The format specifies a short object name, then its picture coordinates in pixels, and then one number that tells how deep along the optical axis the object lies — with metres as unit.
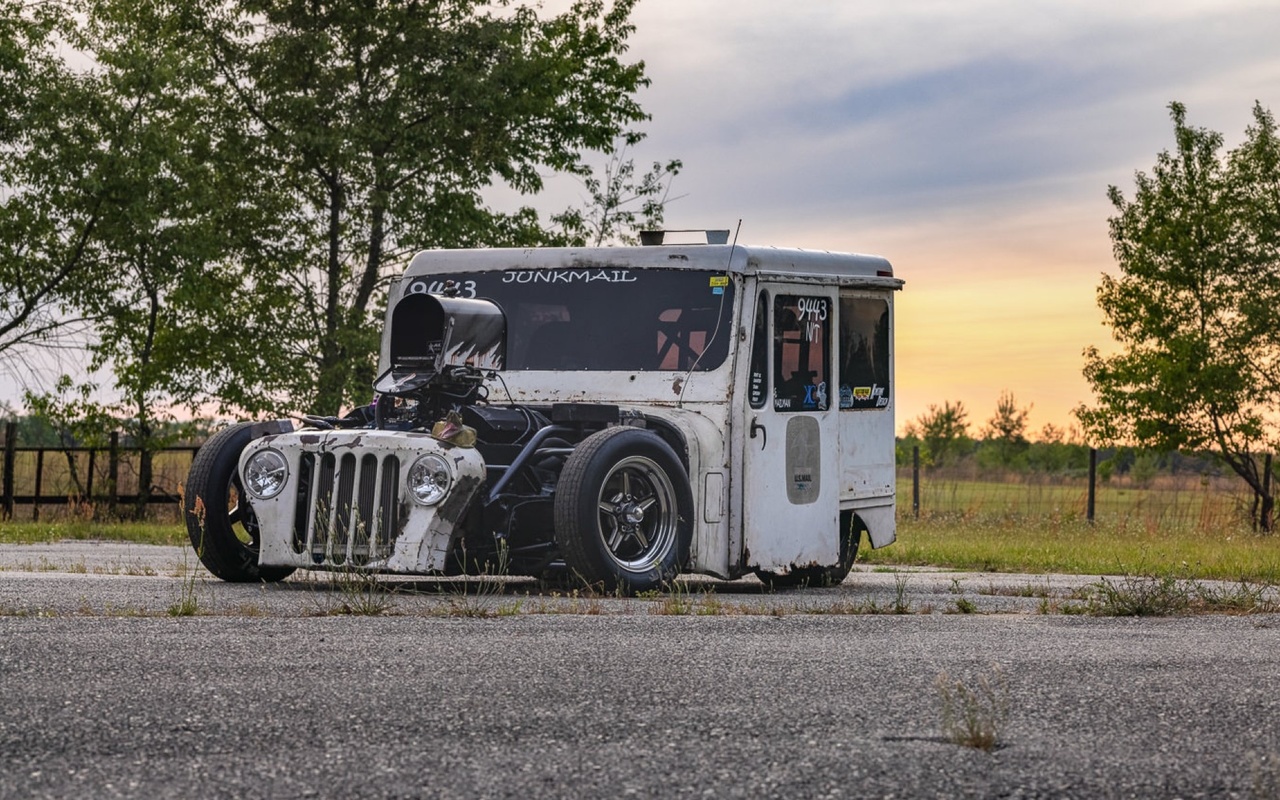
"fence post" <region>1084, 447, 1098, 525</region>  30.41
